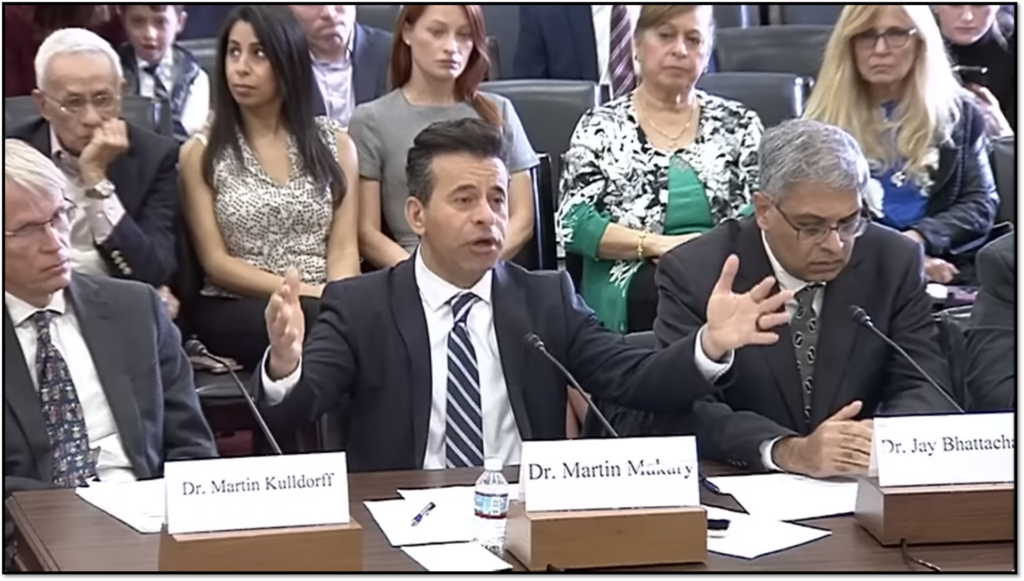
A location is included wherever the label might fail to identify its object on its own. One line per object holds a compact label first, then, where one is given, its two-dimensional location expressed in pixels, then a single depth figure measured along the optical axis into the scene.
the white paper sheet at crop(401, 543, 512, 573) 3.86
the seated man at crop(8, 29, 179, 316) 6.98
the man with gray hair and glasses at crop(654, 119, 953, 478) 5.36
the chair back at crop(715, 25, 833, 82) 9.62
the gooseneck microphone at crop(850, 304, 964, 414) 4.93
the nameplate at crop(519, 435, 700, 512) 3.90
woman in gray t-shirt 7.44
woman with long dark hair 7.20
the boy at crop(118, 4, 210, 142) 8.41
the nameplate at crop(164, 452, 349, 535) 3.77
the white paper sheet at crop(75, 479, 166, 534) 4.27
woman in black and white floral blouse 7.39
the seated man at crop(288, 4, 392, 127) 8.37
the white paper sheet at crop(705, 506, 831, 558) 4.05
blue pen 4.27
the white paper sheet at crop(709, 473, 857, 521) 4.42
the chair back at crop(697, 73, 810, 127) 8.36
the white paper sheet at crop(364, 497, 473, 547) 4.11
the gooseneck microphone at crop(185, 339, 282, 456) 4.39
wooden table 3.94
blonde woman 7.86
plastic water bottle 4.05
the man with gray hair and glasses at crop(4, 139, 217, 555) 5.08
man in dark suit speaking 5.27
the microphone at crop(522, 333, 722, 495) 4.64
